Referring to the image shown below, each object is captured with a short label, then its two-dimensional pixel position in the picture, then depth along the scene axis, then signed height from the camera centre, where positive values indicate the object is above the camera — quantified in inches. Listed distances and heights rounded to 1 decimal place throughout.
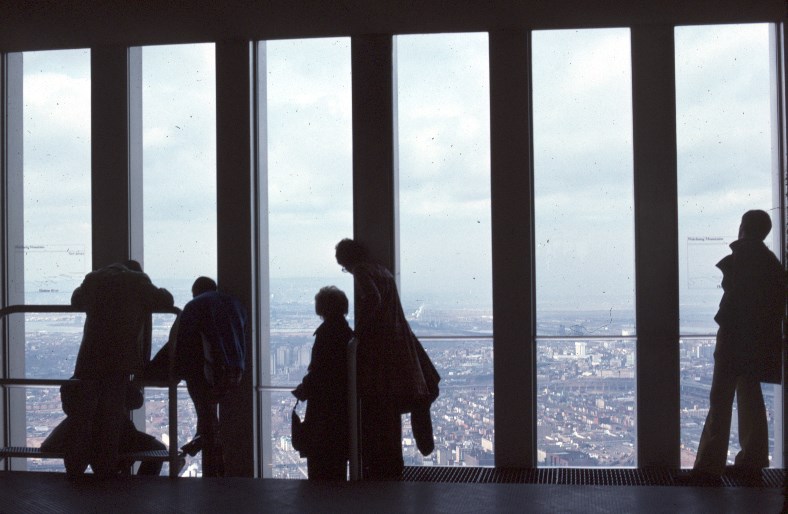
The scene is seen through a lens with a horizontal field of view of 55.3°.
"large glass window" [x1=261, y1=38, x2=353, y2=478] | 219.8 +19.6
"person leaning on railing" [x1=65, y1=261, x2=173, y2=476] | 144.6 -17.2
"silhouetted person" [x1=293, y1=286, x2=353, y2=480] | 155.8 -29.3
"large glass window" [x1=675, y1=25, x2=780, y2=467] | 206.2 +27.5
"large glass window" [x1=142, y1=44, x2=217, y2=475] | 225.6 +28.1
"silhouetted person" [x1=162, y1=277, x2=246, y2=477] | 182.7 -23.1
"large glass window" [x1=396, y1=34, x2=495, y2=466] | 212.1 +10.4
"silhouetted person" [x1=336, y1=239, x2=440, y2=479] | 167.5 -25.2
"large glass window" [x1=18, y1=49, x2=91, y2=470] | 231.5 +17.2
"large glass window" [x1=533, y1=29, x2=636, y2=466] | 208.8 +5.9
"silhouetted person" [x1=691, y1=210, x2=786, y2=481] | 153.6 -17.2
